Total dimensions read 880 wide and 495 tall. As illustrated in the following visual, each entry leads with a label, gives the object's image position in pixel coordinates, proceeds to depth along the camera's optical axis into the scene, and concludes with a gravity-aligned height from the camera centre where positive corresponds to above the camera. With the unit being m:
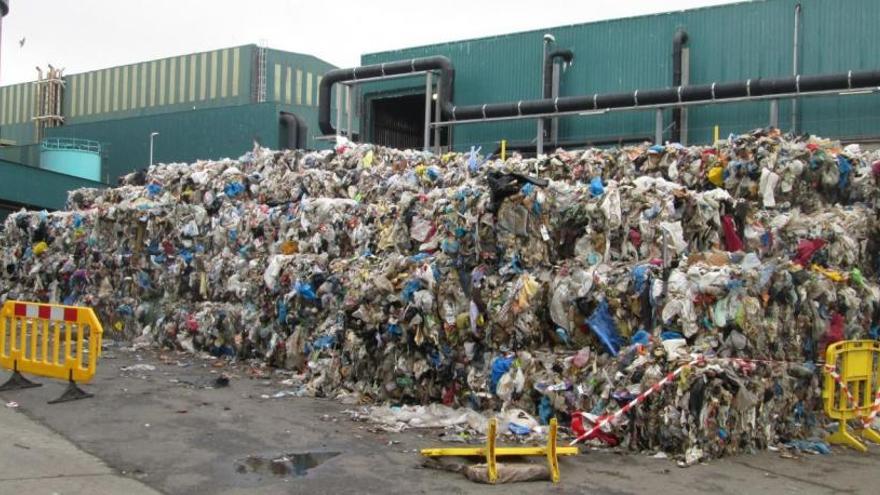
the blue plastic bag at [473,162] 11.62 +1.67
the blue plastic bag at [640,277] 7.81 +0.02
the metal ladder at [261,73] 48.16 +11.93
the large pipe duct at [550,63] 23.45 +6.31
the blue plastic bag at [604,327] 7.72 -0.47
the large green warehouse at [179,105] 35.69 +10.69
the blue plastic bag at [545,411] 7.62 -1.27
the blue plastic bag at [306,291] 10.62 -0.25
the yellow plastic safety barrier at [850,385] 7.56 -0.99
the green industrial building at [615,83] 19.77 +5.84
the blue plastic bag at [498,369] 8.05 -0.93
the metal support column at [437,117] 24.50 +4.88
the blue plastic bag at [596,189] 8.92 +1.00
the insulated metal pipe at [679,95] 18.30 +4.67
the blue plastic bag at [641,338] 7.47 -0.55
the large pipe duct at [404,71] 24.30 +6.34
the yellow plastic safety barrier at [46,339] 8.66 -0.81
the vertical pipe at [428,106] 24.05 +5.10
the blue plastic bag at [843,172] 10.05 +1.40
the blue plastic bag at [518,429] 7.36 -1.40
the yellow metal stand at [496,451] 5.91 -1.34
